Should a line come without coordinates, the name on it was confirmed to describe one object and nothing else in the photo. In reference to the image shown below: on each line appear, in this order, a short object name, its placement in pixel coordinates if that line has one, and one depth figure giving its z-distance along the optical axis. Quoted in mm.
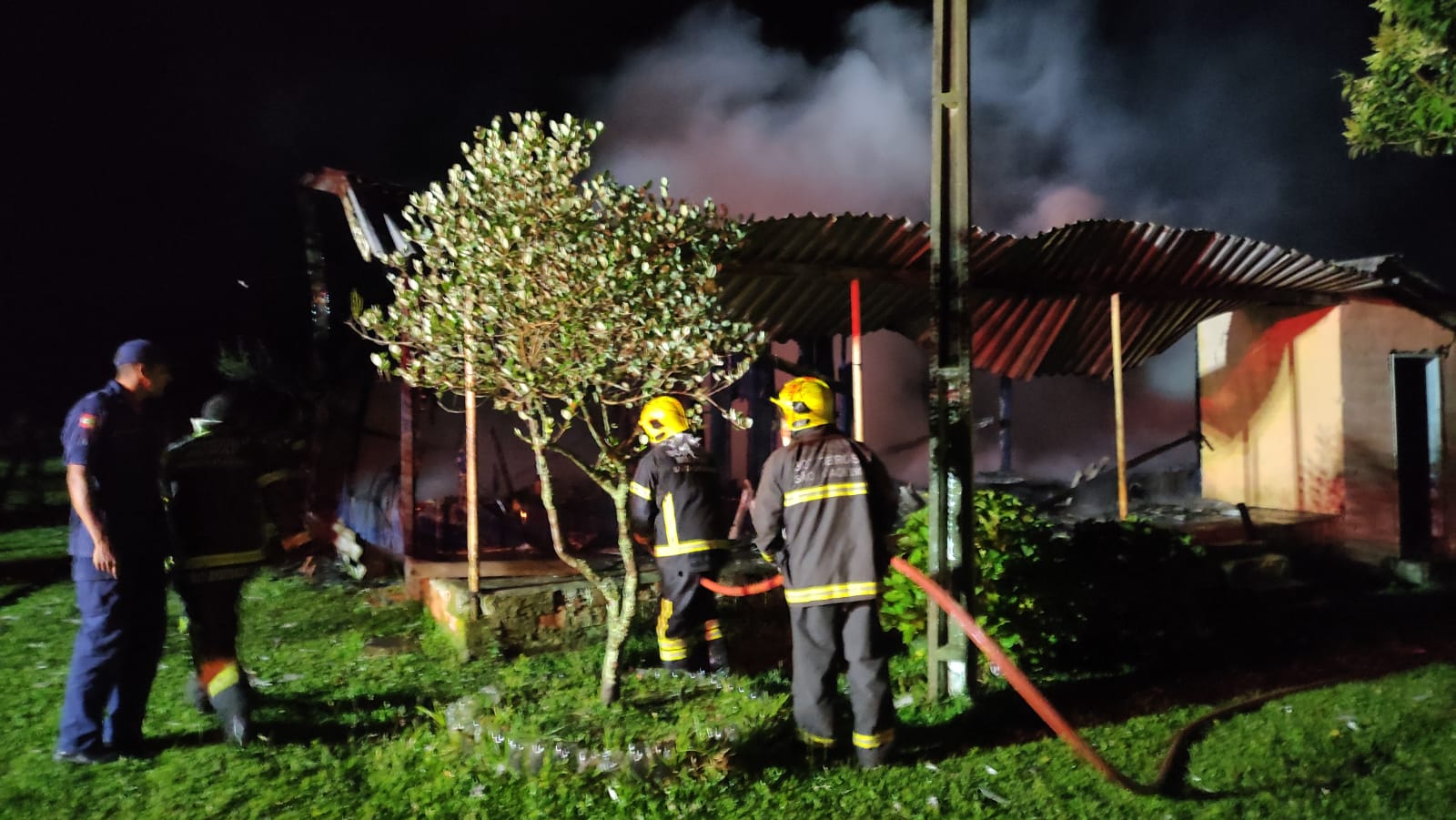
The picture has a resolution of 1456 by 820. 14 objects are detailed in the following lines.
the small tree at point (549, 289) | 4016
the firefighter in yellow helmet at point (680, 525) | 5746
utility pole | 5238
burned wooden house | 7363
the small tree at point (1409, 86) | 6090
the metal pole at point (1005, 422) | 12594
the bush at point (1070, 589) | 5910
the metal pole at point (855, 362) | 6862
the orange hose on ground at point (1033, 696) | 3941
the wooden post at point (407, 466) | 7555
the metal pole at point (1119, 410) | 8133
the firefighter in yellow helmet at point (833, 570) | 4398
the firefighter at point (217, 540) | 4742
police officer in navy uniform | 4371
